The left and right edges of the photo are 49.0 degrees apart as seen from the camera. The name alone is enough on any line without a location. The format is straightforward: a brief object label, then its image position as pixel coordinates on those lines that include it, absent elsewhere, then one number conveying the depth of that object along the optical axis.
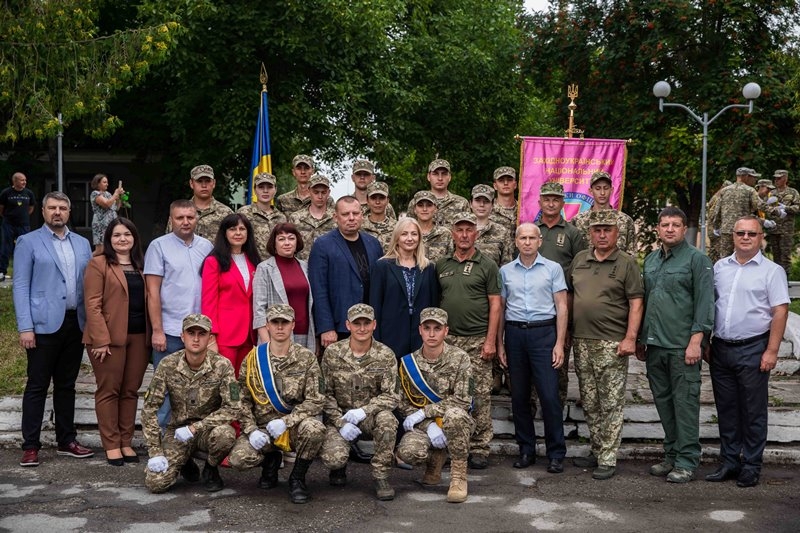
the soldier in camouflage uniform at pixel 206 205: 7.69
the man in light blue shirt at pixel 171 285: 6.71
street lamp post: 20.34
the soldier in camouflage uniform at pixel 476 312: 6.77
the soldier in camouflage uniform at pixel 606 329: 6.64
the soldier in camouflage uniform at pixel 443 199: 8.17
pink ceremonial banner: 10.71
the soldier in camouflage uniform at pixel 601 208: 7.74
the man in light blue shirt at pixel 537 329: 6.73
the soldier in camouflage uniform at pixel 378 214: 7.66
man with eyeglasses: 6.44
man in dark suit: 6.86
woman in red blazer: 6.69
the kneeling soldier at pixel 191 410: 5.99
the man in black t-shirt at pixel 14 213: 15.86
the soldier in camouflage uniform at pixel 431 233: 7.48
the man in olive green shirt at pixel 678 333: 6.48
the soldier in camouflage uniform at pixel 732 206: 13.49
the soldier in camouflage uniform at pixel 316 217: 7.82
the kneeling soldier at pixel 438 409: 6.02
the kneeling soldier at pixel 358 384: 6.11
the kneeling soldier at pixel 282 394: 5.99
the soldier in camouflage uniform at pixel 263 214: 7.88
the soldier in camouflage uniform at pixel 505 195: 8.30
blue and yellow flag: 11.18
